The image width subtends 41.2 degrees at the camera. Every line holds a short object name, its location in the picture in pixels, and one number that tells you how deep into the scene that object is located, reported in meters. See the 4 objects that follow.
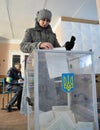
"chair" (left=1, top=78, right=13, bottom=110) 2.83
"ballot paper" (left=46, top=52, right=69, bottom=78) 0.75
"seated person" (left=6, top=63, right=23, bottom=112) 2.68
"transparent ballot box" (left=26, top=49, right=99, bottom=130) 0.73
